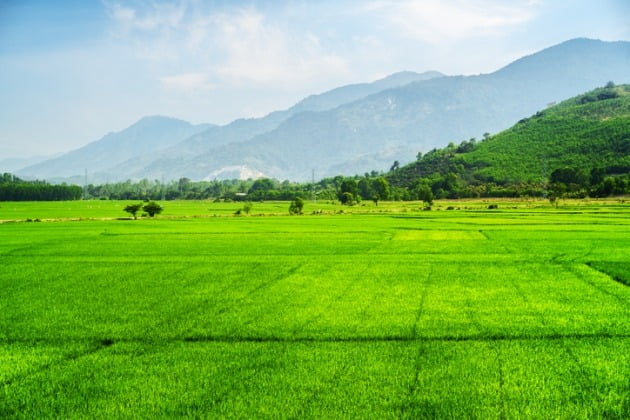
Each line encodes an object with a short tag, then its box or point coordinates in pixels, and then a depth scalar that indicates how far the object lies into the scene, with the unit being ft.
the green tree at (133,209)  238.27
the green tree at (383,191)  449.06
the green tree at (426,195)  326.71
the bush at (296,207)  283.67
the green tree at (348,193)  406.33
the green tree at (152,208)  248.73
